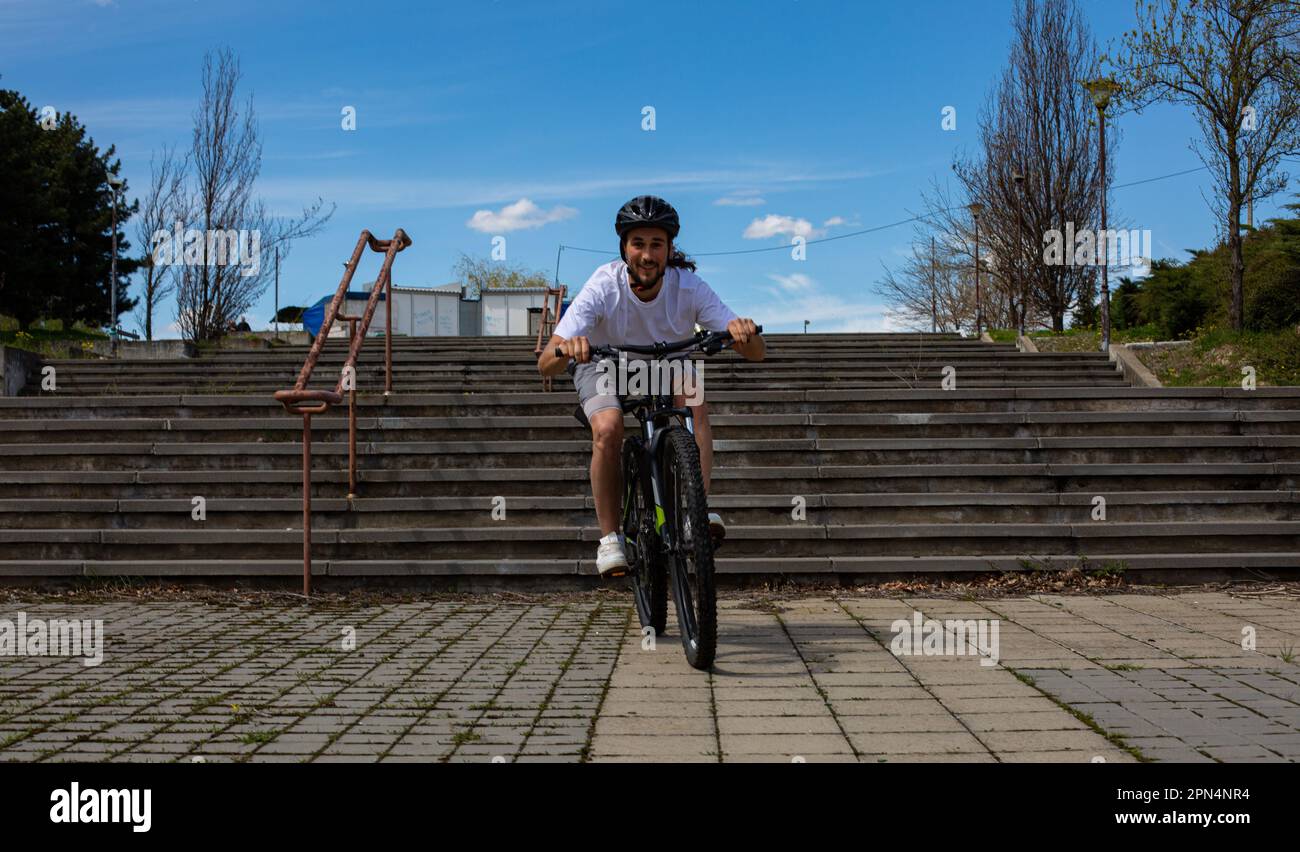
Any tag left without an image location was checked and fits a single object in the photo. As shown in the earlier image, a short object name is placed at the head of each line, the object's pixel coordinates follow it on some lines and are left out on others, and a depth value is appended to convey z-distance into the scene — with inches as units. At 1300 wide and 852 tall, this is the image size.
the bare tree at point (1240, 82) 658.2
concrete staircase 273.4
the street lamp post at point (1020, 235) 1131.7
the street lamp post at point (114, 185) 841.9
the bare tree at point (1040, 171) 1131.3
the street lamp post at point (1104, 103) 611.8
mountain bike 164.7
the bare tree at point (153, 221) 1071.0
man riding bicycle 184.9
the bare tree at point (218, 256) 970.1
